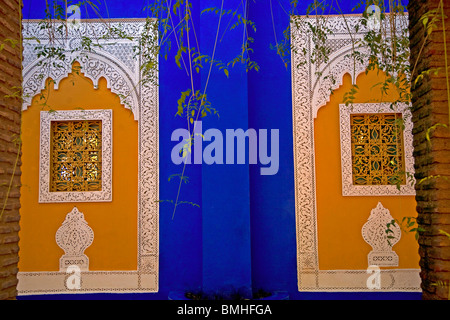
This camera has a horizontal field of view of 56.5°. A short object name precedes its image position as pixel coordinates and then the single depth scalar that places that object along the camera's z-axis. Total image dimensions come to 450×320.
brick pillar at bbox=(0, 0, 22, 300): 1.69
